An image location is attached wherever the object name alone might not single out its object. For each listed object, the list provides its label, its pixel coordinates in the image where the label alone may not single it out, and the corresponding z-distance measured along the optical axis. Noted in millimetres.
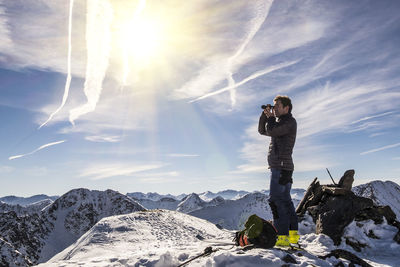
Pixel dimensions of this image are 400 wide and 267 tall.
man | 6824
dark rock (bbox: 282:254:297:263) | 5574
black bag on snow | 6223
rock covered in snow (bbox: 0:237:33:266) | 56900
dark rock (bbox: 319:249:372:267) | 6291
